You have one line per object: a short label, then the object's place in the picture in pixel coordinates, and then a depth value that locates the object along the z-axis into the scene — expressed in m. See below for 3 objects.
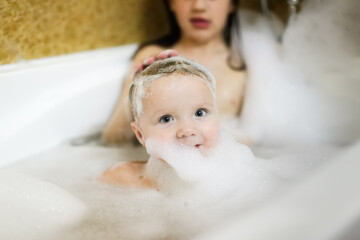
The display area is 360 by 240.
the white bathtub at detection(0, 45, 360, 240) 0.52
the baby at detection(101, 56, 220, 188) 0.92
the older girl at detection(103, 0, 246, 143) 1.38
